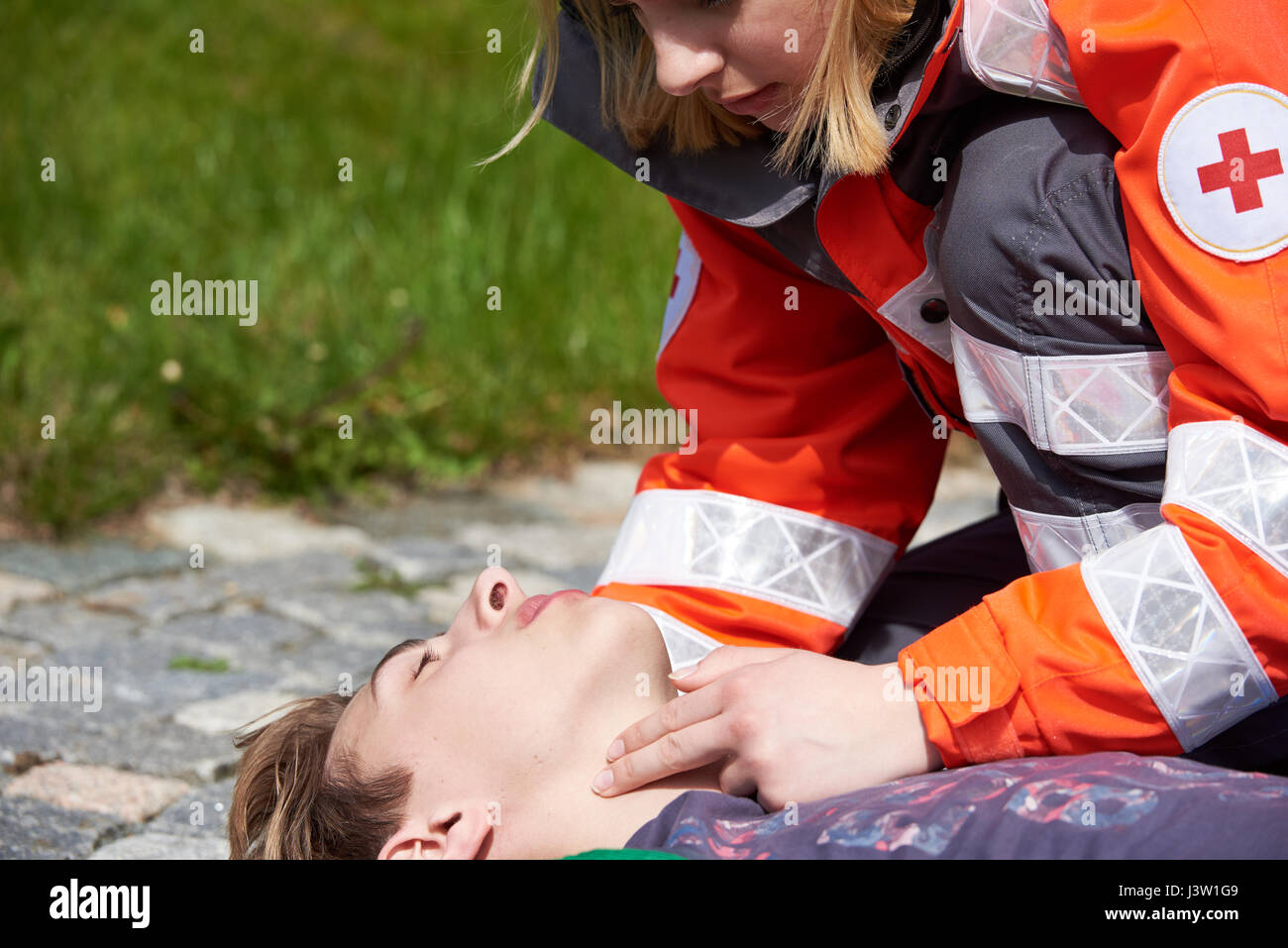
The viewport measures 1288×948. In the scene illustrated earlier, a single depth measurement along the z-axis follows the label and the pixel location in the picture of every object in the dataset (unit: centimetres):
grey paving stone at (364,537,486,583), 335
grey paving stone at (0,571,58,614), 303
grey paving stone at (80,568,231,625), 307
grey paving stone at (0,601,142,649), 287
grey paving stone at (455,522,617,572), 344
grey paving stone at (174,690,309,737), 253
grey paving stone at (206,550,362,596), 323
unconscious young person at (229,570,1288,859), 143
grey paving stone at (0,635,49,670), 273
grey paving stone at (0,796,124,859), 207
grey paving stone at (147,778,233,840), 219
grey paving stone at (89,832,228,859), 208
